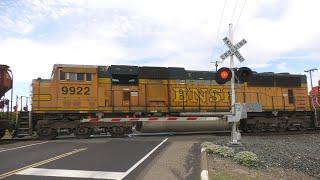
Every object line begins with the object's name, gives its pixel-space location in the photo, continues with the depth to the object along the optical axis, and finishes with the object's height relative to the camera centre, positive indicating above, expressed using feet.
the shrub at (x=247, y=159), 37.73 -3.79
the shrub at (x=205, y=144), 51.05 -3.22
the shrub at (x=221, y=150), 43.04 -3.43
